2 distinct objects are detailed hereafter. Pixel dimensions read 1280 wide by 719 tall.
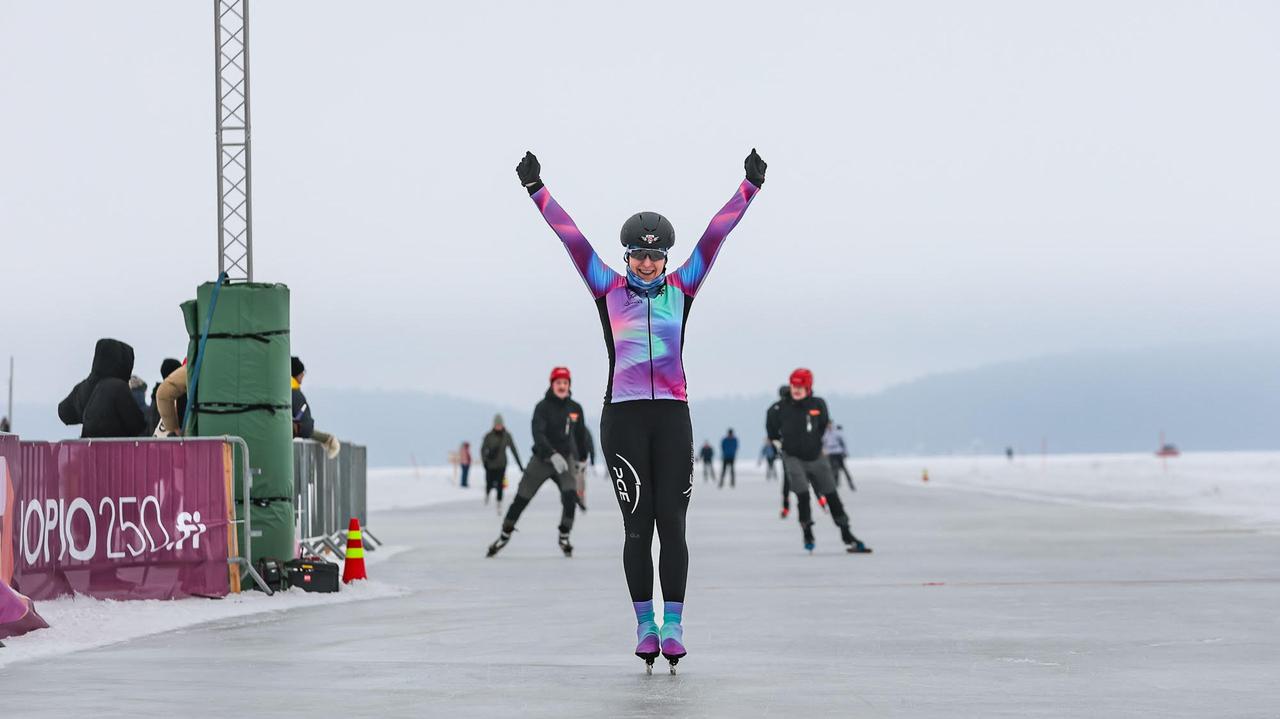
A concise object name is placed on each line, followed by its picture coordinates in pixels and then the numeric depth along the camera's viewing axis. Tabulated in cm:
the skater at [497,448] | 3562
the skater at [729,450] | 5653
